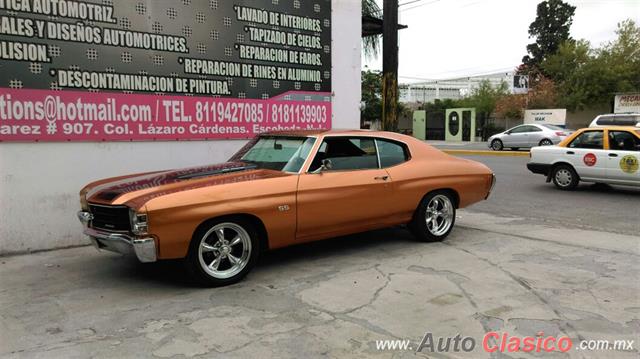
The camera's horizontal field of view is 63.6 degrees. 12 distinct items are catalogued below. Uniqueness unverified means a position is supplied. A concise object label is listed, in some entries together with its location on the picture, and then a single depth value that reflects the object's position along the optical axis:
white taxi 10.59
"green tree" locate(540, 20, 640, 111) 39.09
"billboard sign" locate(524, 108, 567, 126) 35.16
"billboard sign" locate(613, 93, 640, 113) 36.56
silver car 23.70
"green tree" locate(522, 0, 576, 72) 58.03
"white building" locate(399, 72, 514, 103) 104.75
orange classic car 4.59
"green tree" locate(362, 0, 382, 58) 14.74
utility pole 9.58
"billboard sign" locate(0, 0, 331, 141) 6.32
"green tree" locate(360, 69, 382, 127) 32.41
